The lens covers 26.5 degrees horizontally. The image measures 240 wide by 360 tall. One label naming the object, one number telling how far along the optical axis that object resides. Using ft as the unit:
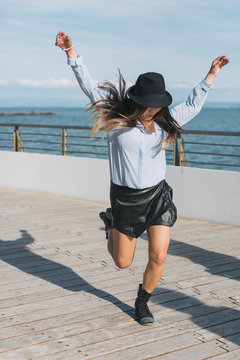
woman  10.03
